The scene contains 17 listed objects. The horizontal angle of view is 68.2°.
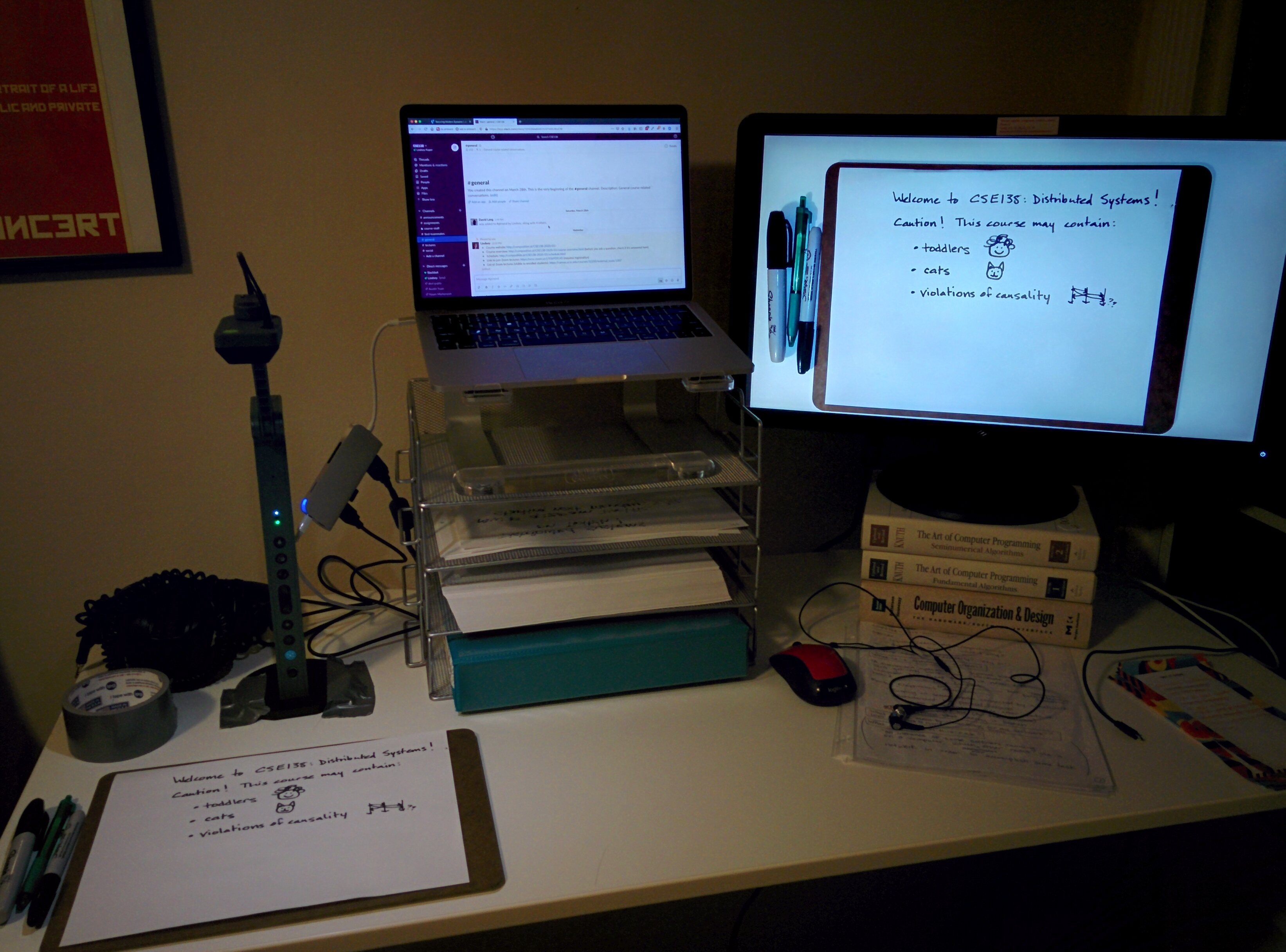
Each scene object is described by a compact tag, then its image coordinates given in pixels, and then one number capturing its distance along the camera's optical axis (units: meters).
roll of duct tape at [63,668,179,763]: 0.85
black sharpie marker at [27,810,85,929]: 0.68
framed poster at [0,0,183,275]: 0.95
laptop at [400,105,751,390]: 0.97
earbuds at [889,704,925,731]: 0.92
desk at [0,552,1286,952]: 0.73
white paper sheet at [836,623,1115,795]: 0.86
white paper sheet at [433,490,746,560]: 0.94
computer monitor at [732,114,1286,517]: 0.98
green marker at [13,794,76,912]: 0.70
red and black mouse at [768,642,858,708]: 0.96
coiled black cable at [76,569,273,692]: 0.95
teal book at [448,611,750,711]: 0.92
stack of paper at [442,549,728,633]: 0.92
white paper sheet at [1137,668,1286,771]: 0.89
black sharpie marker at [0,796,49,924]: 0.69
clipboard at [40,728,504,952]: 0.67
